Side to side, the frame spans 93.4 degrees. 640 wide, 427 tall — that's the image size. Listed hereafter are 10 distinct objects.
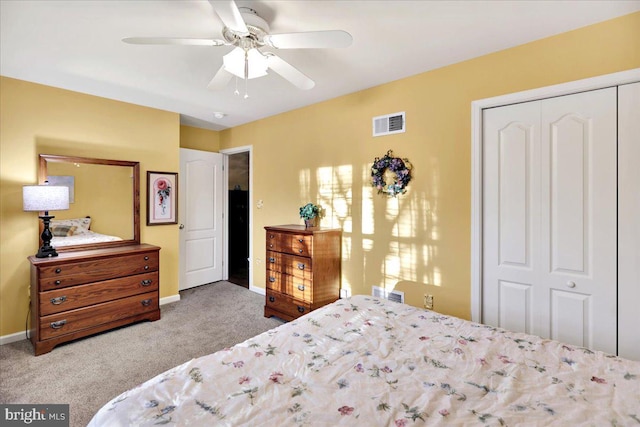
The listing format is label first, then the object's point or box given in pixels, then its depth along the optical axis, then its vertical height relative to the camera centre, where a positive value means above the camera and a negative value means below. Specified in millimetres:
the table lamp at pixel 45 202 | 2689 +95
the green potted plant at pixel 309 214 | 3520 -23
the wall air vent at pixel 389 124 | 2912 +873
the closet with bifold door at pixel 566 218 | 1956 -48
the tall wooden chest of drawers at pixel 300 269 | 3111 -620
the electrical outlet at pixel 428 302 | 2742 -822
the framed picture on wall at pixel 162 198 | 3787 +187
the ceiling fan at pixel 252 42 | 1562 +970
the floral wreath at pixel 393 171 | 2850 +380
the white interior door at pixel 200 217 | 4434 -76
